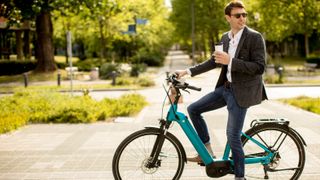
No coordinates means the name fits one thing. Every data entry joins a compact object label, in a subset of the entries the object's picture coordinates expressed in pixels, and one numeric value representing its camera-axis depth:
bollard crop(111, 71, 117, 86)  24.02
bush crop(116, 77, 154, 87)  23.72
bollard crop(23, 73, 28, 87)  24.16
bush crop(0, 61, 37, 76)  35.56
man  4.56
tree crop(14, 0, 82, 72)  31.39
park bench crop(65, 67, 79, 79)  29.98
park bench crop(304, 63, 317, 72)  30.34
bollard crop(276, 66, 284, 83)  23.22
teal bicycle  4.80
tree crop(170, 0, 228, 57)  45.91
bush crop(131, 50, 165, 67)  45.07
